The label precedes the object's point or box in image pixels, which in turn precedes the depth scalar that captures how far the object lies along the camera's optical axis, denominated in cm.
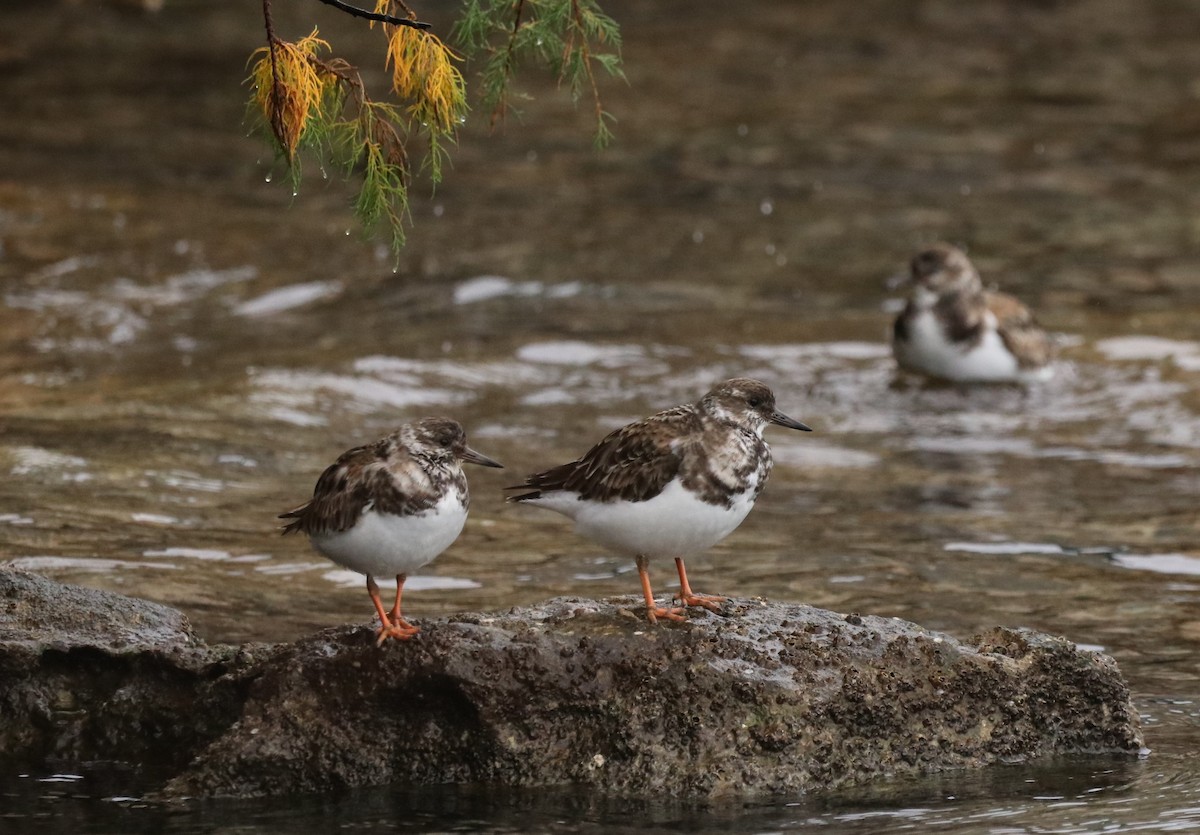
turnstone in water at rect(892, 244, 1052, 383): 2684
